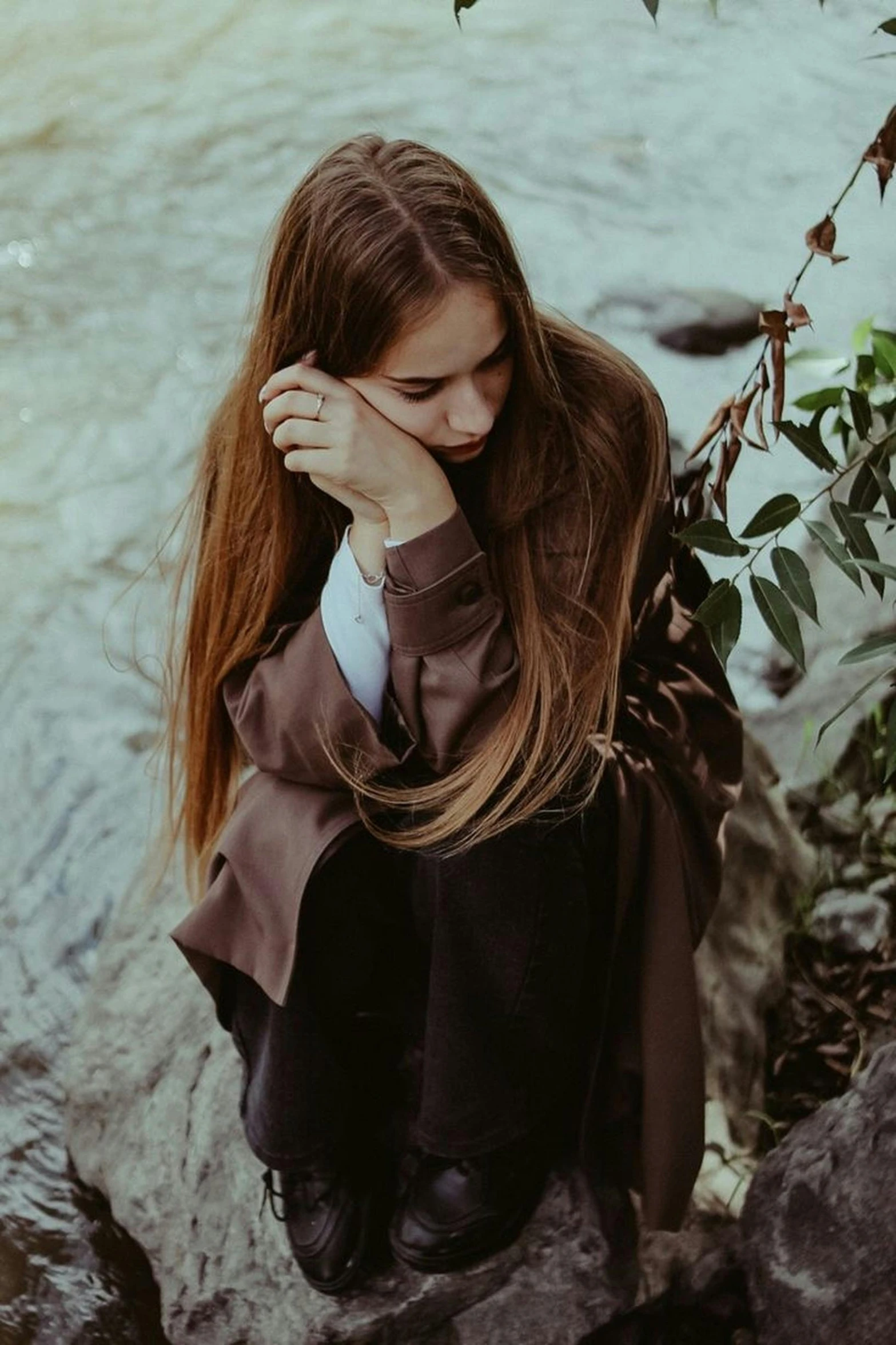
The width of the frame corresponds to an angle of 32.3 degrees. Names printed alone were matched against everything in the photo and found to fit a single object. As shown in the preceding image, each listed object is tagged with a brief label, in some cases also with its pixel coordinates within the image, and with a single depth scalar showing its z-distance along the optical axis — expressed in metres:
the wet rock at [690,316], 3.40
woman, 1.38
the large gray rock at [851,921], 2.09
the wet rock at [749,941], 1.91
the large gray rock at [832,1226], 1.50
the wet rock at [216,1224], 1.67
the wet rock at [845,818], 2.22
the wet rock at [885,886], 2.14
